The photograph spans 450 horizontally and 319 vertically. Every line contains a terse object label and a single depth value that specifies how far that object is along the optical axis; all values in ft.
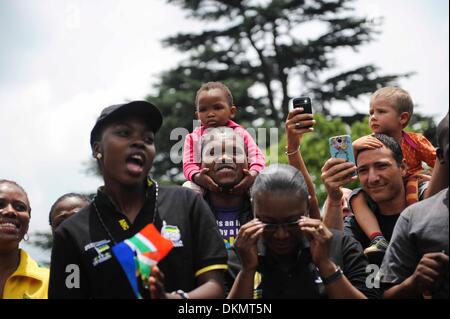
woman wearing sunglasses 13.30
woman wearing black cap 13.21
